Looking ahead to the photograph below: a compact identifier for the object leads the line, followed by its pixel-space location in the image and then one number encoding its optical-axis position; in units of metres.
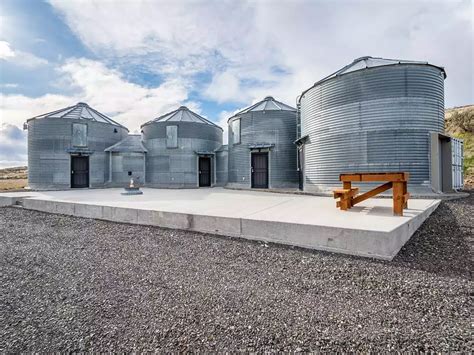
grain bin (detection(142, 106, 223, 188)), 16.56
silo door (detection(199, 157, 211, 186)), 17.28
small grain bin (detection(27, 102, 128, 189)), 15.08
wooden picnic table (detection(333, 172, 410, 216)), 4.64
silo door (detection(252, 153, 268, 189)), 14.55
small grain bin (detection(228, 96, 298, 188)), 14.26
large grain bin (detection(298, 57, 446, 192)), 8.74
